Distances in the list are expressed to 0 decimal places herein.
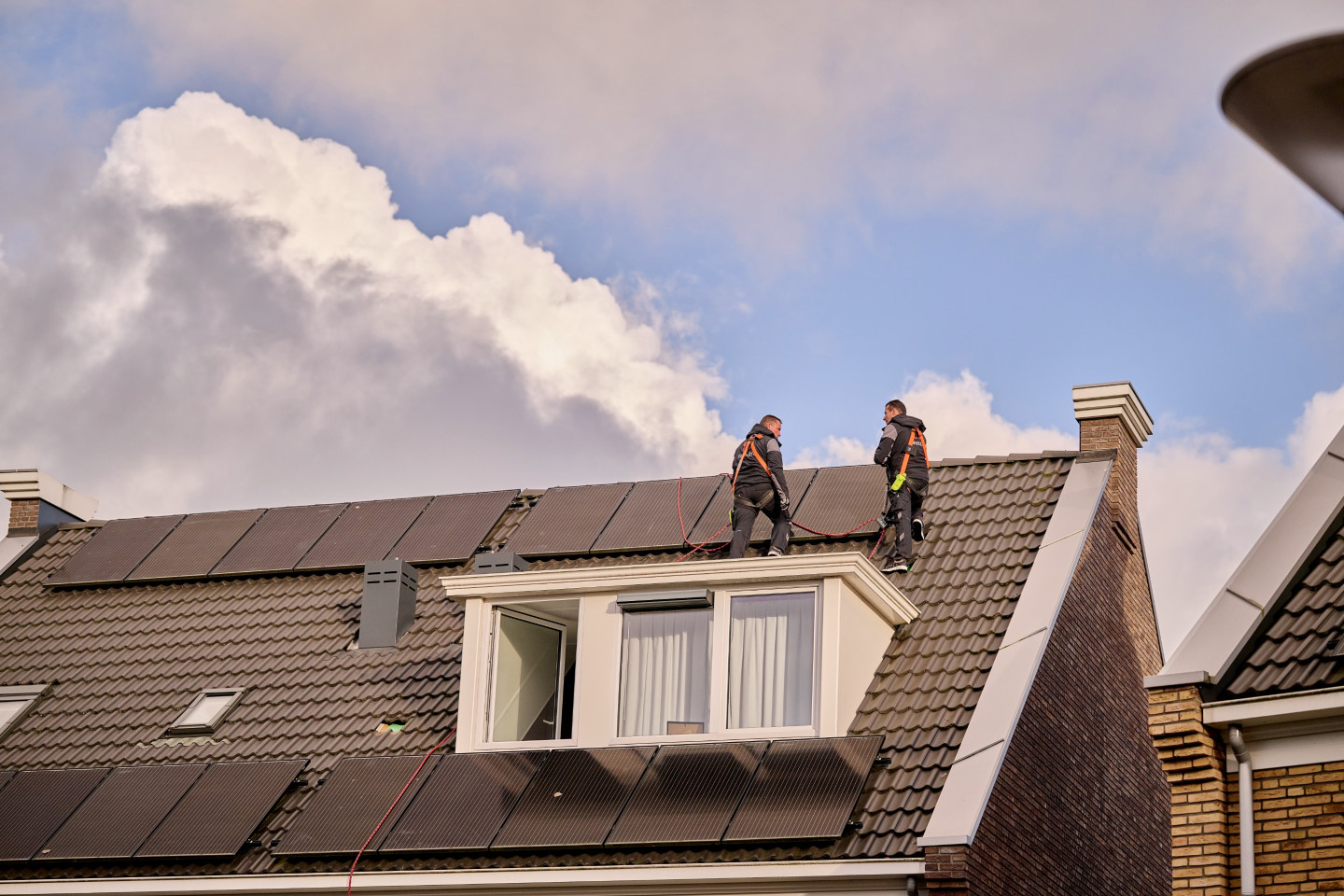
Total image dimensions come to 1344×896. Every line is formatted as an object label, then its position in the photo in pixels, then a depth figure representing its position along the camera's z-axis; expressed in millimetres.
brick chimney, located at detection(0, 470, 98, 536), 23391
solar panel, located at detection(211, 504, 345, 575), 20594
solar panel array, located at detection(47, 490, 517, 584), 20173
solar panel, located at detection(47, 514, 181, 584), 21391
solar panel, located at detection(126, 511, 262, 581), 20969
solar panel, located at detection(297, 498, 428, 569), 20188
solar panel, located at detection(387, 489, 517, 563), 19781
